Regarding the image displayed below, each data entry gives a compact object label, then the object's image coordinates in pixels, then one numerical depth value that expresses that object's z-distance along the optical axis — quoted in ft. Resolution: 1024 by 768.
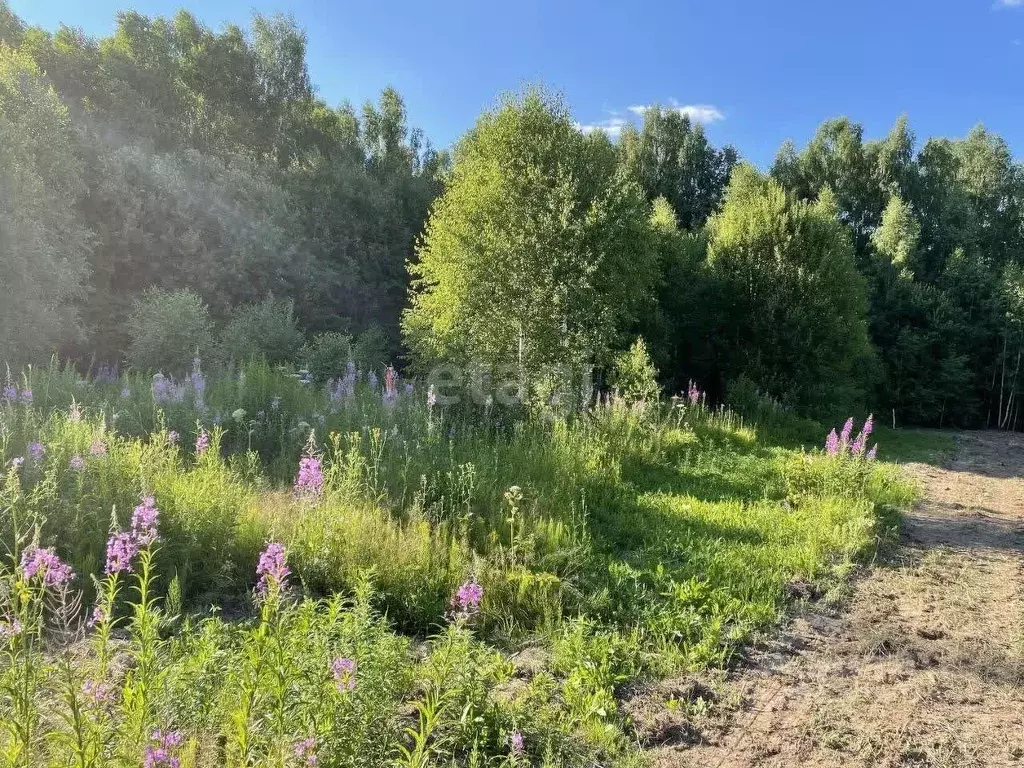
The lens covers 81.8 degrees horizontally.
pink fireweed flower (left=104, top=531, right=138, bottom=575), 6.02
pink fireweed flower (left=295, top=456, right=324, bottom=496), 9.68
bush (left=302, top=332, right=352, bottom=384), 36.14
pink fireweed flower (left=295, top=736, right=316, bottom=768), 5.69
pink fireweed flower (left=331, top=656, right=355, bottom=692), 6.15
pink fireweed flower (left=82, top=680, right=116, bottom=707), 5.39
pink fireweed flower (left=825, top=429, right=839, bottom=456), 20.55
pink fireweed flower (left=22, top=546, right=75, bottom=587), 5.36
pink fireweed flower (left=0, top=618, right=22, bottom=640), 4.92
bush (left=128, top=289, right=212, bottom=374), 31.32
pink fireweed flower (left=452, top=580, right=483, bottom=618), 8.16
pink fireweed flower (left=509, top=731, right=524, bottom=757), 6.75
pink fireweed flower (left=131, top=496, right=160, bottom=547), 6.43
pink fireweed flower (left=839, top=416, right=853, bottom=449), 20.74
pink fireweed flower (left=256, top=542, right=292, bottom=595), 5.60
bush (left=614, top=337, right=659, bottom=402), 30.19
